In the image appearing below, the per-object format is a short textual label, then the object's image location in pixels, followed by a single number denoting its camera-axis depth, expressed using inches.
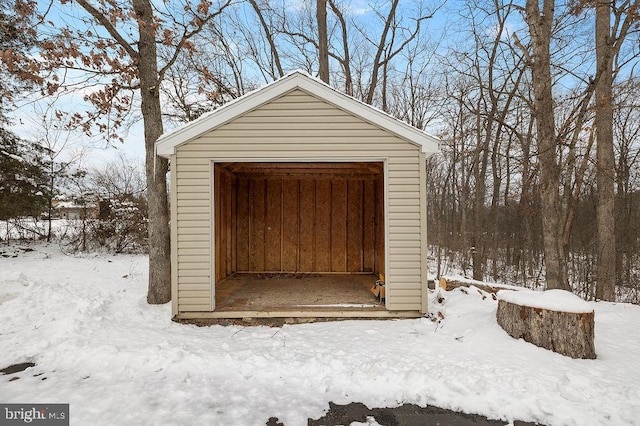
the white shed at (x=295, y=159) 179.0
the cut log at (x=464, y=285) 217.4
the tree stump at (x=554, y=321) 131.0
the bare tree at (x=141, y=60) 196.2
